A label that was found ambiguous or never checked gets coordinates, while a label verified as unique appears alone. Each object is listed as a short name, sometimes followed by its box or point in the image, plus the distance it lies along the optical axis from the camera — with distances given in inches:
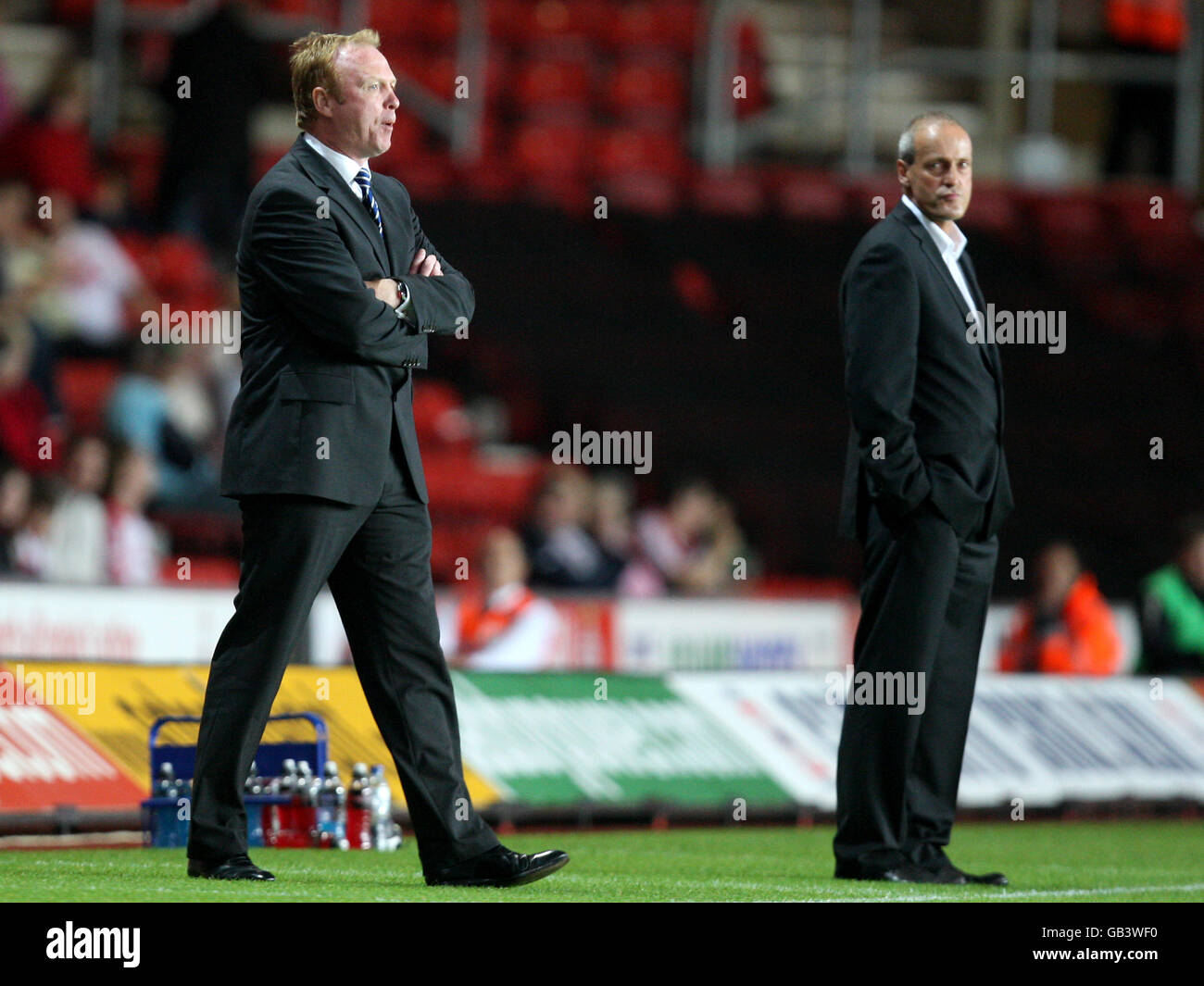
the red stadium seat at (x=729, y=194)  783.1
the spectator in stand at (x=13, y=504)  492.7
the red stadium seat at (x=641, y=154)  796.0
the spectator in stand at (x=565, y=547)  580.4
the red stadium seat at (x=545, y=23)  804.0
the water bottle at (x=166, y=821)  353.1
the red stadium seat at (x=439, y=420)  656.4
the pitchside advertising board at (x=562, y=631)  454.9
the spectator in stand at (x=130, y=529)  513.7
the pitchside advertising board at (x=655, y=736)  385.1
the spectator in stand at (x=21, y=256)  593.0
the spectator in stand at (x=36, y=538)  495.8
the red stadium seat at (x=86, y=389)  603.5
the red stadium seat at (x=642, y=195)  774.5
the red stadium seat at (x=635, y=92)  810.2
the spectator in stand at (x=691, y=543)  620.7
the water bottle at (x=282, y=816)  360.5
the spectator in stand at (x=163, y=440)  563.5
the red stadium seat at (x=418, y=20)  780.6
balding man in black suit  303.6
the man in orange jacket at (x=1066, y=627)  568.1
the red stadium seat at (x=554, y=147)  785.6
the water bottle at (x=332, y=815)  358.0
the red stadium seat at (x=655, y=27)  816.3
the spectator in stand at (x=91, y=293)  610.9
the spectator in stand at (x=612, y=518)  601.3
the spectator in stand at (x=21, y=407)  547.8
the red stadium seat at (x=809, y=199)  789.2
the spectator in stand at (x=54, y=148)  650.2
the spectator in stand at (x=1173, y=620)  570.9
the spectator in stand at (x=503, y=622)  519.2
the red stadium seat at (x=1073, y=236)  817.5
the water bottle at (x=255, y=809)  361.7
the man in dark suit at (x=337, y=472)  264.2
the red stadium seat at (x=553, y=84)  798.5
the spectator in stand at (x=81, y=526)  505.7
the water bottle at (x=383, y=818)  362.0
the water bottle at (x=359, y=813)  360.5
